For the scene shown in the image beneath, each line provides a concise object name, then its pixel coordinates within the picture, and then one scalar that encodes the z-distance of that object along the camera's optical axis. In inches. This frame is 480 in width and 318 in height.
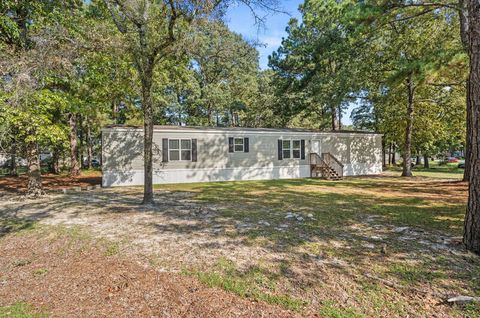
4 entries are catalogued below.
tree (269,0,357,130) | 686.5
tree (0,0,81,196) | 237.9
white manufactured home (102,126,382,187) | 546.9
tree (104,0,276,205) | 283.7
